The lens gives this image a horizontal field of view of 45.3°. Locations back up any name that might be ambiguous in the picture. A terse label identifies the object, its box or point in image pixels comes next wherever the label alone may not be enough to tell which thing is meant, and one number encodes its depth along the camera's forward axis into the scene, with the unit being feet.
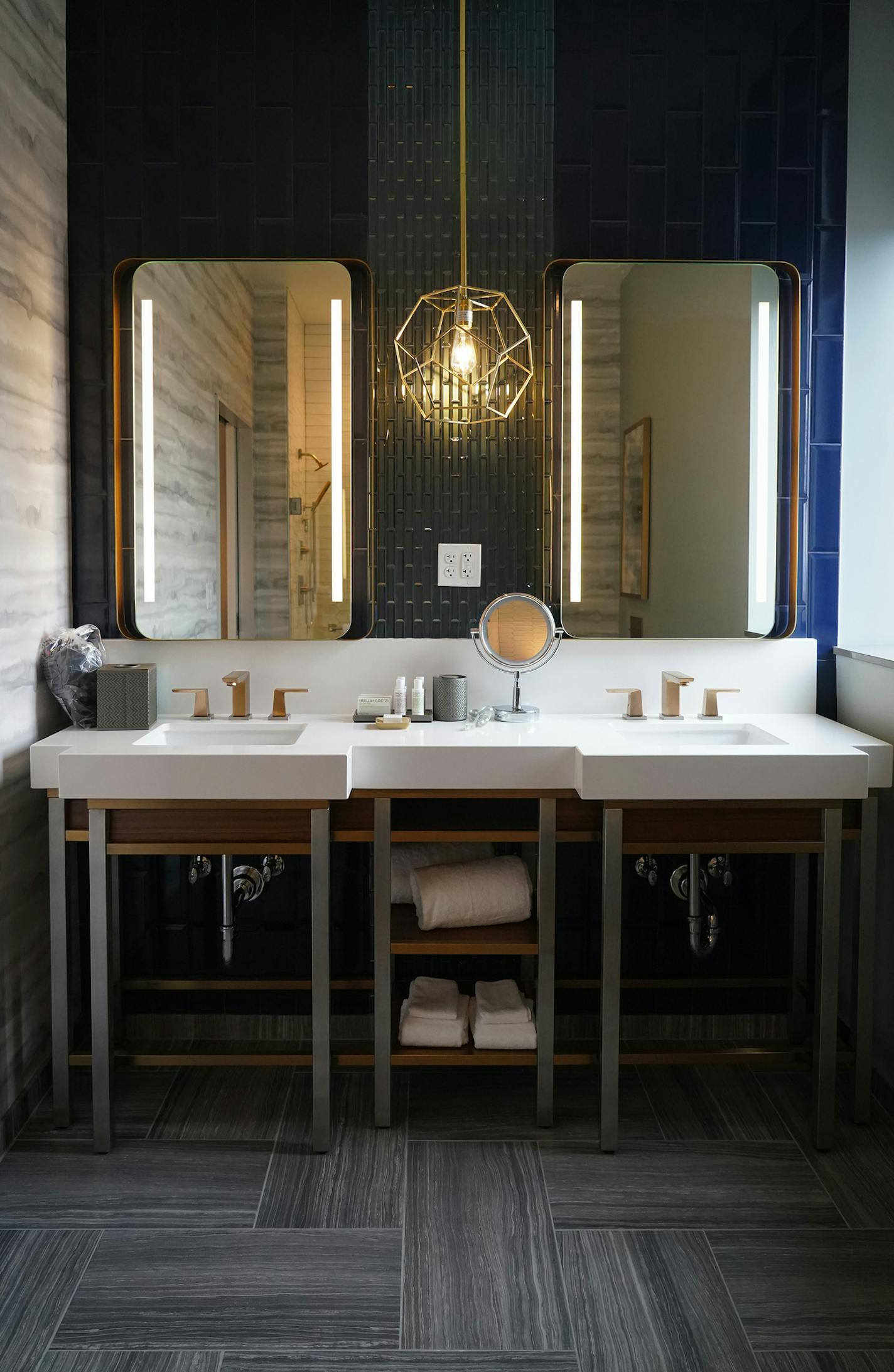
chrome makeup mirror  8.74
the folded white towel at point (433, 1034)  8.04
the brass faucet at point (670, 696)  8.89
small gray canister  8.79
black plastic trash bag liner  8.39
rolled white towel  8.00
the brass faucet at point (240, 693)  8.79
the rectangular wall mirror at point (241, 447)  8.92
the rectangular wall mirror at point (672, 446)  8.98
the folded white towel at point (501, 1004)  8.07
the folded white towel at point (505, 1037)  8.01
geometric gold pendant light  8.92
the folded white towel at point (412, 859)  8.63
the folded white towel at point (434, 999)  8.16
